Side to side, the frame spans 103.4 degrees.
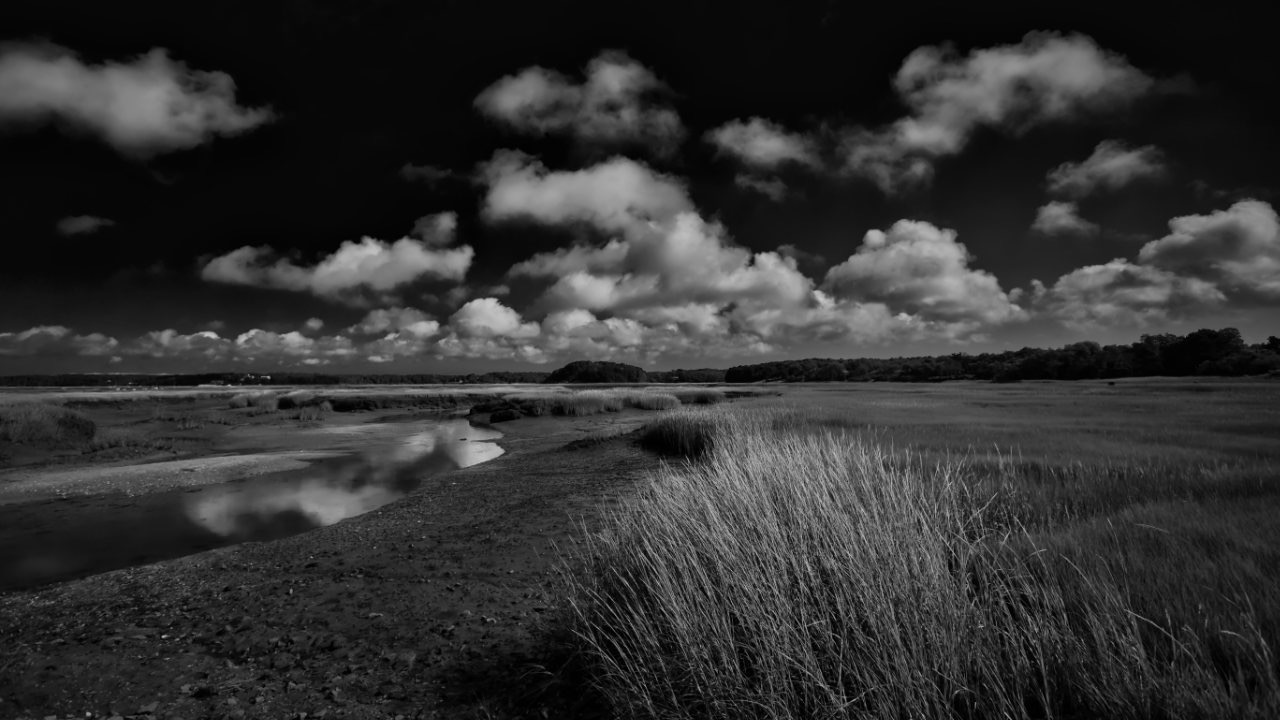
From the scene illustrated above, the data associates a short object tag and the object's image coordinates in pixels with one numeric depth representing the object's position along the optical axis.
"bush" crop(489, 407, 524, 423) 42.16
